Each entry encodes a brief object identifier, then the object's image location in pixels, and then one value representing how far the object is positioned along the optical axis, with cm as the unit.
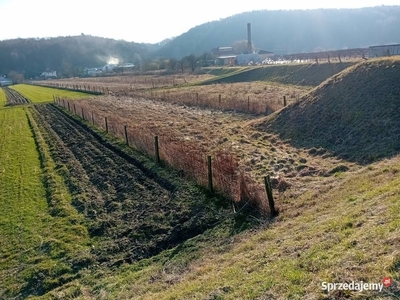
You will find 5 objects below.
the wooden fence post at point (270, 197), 1126
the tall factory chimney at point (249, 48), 11338
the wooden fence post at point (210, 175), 1388
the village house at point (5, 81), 15788
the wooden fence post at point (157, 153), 1798
